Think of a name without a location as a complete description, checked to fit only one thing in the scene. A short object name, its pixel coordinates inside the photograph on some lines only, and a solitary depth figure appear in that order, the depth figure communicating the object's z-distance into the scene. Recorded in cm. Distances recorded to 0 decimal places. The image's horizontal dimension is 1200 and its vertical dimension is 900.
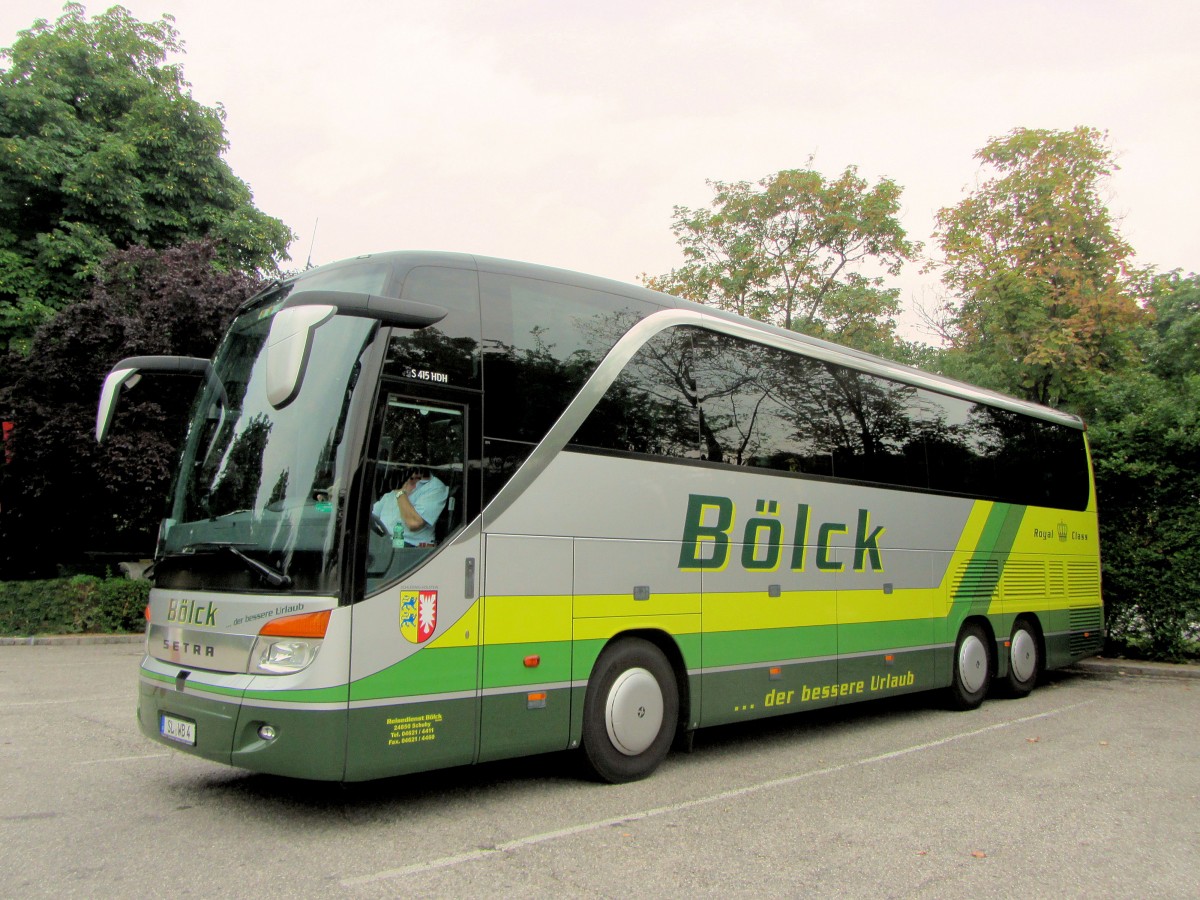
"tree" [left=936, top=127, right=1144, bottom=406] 1859
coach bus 564
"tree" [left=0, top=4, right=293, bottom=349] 2044
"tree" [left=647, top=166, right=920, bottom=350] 2694
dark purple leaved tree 1739
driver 589
